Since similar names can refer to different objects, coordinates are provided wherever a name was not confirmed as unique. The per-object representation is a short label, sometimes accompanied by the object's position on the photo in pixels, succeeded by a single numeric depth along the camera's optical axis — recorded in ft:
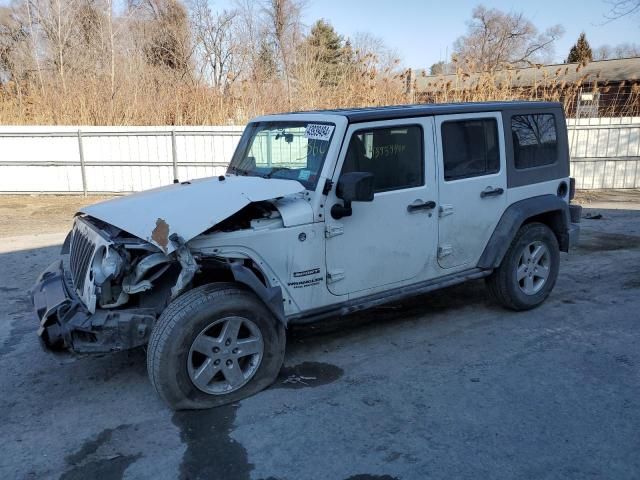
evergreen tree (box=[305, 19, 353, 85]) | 53.68
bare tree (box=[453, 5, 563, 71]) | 130.72
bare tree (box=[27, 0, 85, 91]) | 63.52
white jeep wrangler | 11.20
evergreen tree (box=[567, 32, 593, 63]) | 144.53
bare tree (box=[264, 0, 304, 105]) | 79.18
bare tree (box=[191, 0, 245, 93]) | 56.70
